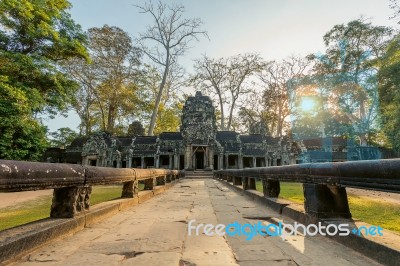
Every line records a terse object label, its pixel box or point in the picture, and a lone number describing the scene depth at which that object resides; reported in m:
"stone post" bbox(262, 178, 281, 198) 5.17
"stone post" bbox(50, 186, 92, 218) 2.82
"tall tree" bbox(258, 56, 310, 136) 35.50
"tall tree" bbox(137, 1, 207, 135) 29.58
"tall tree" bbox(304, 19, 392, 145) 28.61
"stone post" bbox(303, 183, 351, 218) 2.79
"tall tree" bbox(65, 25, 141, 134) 30.98
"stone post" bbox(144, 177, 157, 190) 7.62
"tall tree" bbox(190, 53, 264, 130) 38.09
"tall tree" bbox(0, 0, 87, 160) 12.88
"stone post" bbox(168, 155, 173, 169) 31.92
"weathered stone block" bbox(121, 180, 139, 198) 5.37
